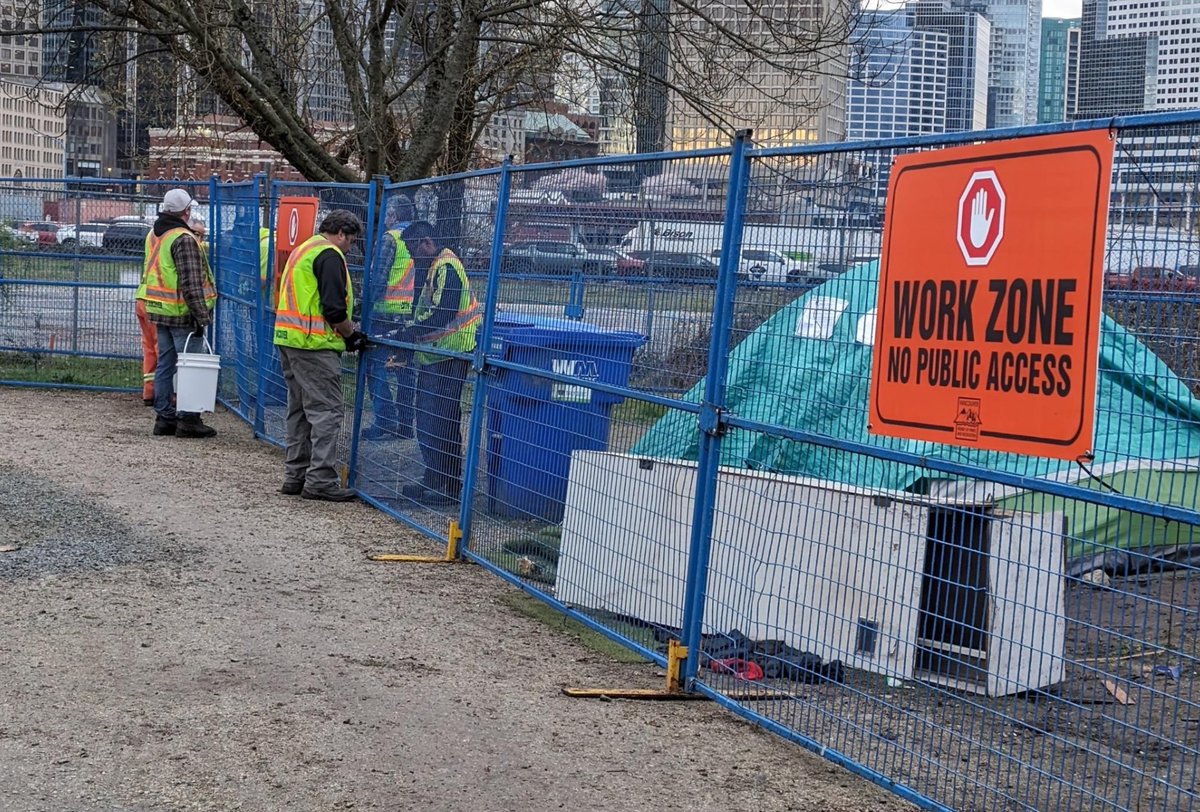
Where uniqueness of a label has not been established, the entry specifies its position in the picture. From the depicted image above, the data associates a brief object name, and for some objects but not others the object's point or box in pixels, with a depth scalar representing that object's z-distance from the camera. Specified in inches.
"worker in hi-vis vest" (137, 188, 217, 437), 499.2
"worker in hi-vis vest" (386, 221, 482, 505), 344.5
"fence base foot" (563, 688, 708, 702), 232.8
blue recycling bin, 276.8
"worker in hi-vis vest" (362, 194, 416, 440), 376.5
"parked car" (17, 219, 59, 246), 639.1
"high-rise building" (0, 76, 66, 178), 6869.1
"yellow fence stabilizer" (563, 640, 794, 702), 229.3
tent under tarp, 156.2
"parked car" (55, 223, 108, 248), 637.9
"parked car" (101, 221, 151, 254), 626.2
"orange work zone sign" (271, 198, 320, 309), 432.1
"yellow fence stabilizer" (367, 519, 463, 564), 333.1
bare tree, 598.9
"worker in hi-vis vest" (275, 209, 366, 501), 384.8
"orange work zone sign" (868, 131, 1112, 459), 159.8
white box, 177.8
